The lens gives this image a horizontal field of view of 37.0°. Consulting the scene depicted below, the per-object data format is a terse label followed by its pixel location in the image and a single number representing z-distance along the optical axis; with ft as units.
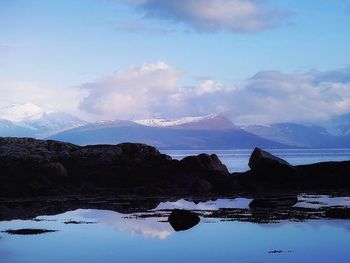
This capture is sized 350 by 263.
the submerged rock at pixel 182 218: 125.18
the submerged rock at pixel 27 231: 114.11
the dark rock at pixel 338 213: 131.44
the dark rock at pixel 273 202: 158.31
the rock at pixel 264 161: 226.58
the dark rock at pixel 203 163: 242.78
